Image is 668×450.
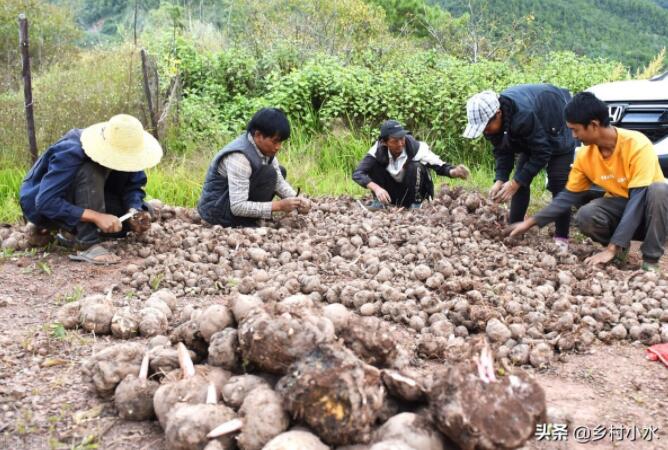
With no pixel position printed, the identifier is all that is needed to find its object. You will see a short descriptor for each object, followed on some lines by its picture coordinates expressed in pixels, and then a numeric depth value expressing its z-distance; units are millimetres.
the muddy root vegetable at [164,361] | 2533
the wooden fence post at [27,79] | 5516
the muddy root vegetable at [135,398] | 2396
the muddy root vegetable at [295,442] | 1951
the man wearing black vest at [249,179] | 4695
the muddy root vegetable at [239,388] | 2248
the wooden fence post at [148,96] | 6888
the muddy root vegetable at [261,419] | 2061
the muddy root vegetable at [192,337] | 2646
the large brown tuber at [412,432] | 2055
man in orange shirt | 4129
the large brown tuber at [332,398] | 2051
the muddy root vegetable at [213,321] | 2588
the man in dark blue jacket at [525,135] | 4582
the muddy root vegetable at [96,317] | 3182
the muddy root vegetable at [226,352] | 2436
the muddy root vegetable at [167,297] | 3447
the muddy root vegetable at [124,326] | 3139
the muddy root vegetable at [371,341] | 2480
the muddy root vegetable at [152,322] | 3137
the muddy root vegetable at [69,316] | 3227
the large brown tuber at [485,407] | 1992
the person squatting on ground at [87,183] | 4156
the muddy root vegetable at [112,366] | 2500
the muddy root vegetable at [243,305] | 2557
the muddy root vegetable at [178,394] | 2277
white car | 5215
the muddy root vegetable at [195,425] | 2084
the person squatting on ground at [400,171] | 5707
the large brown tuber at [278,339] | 2289
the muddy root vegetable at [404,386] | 2227
